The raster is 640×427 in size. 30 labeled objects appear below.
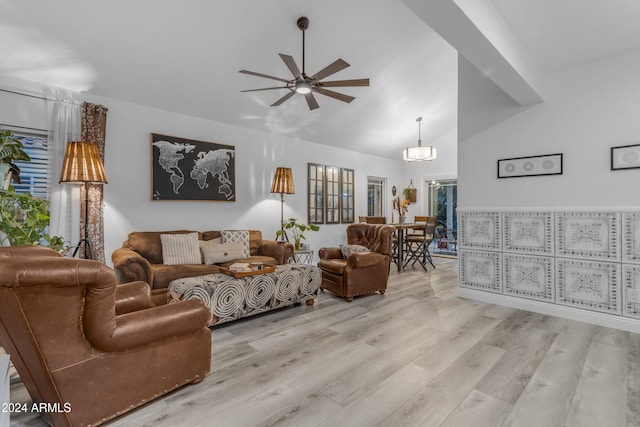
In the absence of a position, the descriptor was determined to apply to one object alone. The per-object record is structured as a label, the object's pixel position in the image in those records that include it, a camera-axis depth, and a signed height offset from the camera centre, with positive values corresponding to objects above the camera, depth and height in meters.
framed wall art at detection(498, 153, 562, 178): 3.41 +0.56
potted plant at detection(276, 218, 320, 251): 5.35 -0.28
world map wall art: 4.32 +0.67
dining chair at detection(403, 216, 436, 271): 5.84 -0.49
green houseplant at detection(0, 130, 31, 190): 2.44 +0.51
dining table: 5.68 -0.46
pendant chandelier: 5.86 +1.17
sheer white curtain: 3.54 +0.50
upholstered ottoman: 2.81 -0.76
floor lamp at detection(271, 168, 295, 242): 5.18 +0.55
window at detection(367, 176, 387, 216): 7.73 +0.49
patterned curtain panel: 3.67 +0.29
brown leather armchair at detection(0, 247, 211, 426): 1.31 -0.64
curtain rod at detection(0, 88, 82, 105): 3.28 +1.32
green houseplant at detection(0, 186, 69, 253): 2.41 -0.03
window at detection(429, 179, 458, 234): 7.68 +0.34
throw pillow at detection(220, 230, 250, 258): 4.58 -0.34
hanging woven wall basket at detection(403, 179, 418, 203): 7.95 +0.54
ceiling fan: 2.72 +1.28
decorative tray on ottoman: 3.13 -0.60
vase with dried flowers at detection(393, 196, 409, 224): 6.07 +0.13
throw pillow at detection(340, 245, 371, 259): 4.24 -0.49
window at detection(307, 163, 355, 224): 6.29 +0.44
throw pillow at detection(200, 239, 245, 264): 4.18 -0.51
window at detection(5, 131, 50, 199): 3.46 +0.55
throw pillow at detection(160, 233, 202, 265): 3.95 -0.46
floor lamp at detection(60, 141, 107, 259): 3.16 +0.52
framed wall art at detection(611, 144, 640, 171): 2.96 +0.56
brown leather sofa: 3.31 -0.55
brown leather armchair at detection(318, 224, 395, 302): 3.86 -0.69
